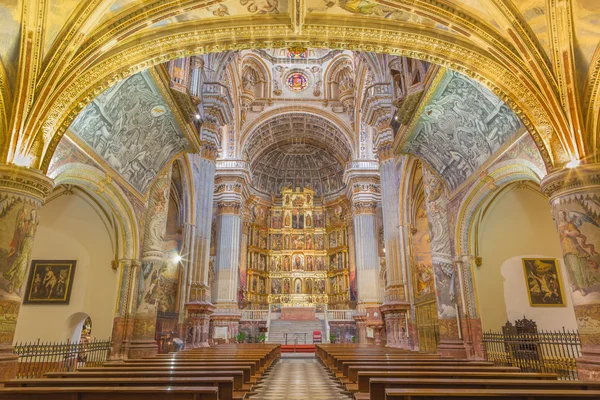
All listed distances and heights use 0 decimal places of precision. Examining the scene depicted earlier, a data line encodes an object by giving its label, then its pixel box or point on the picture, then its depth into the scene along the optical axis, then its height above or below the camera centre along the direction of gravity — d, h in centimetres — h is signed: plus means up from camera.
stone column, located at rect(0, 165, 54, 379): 609 +134
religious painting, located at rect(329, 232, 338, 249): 3500 +733
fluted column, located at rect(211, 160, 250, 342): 2281 +531
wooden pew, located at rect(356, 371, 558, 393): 488 -56
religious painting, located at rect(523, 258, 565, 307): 1106 +121
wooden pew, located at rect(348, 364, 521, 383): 571 -57
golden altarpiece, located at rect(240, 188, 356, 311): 3294 +599
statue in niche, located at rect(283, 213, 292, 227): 3600 +923
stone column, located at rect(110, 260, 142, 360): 1112 +58
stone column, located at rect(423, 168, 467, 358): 1119 +164
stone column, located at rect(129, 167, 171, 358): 1152 +168
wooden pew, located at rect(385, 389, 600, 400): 338 -53
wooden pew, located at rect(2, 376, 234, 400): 419 -53
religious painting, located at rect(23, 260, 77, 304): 1159 +131
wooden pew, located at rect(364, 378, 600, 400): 409 -55
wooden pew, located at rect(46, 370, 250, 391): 495 -54
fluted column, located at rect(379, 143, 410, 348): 1583 +298
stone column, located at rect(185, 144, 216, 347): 1667 +344
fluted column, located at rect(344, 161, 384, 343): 2498 +614
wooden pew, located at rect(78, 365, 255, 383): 562 -54
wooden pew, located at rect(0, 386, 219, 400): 361 -55
